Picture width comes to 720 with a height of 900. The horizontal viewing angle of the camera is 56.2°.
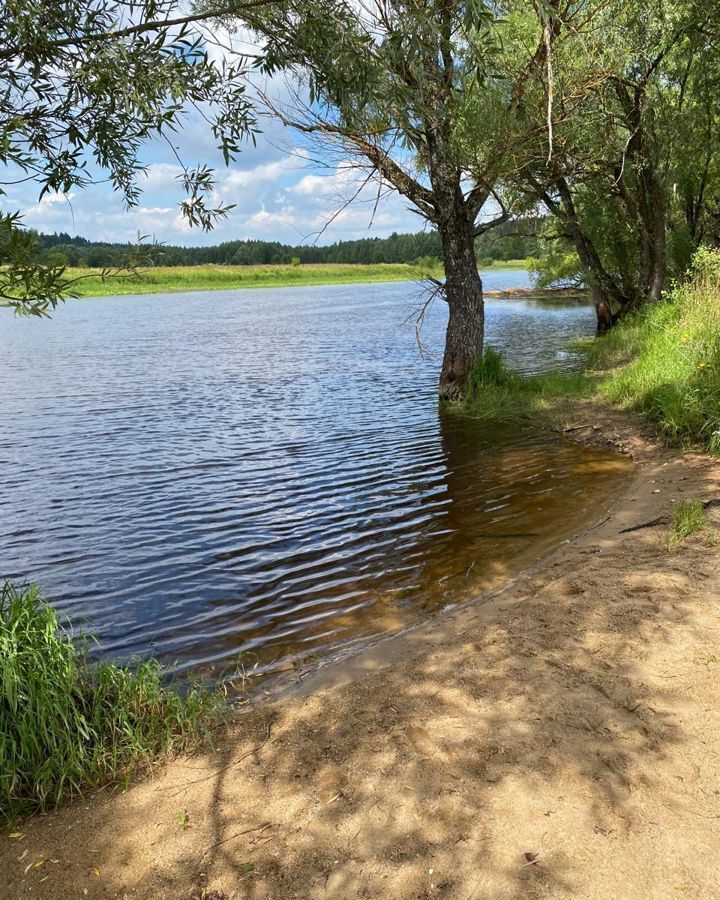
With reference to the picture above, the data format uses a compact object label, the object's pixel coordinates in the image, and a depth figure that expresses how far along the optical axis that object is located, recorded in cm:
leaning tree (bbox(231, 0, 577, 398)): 389
